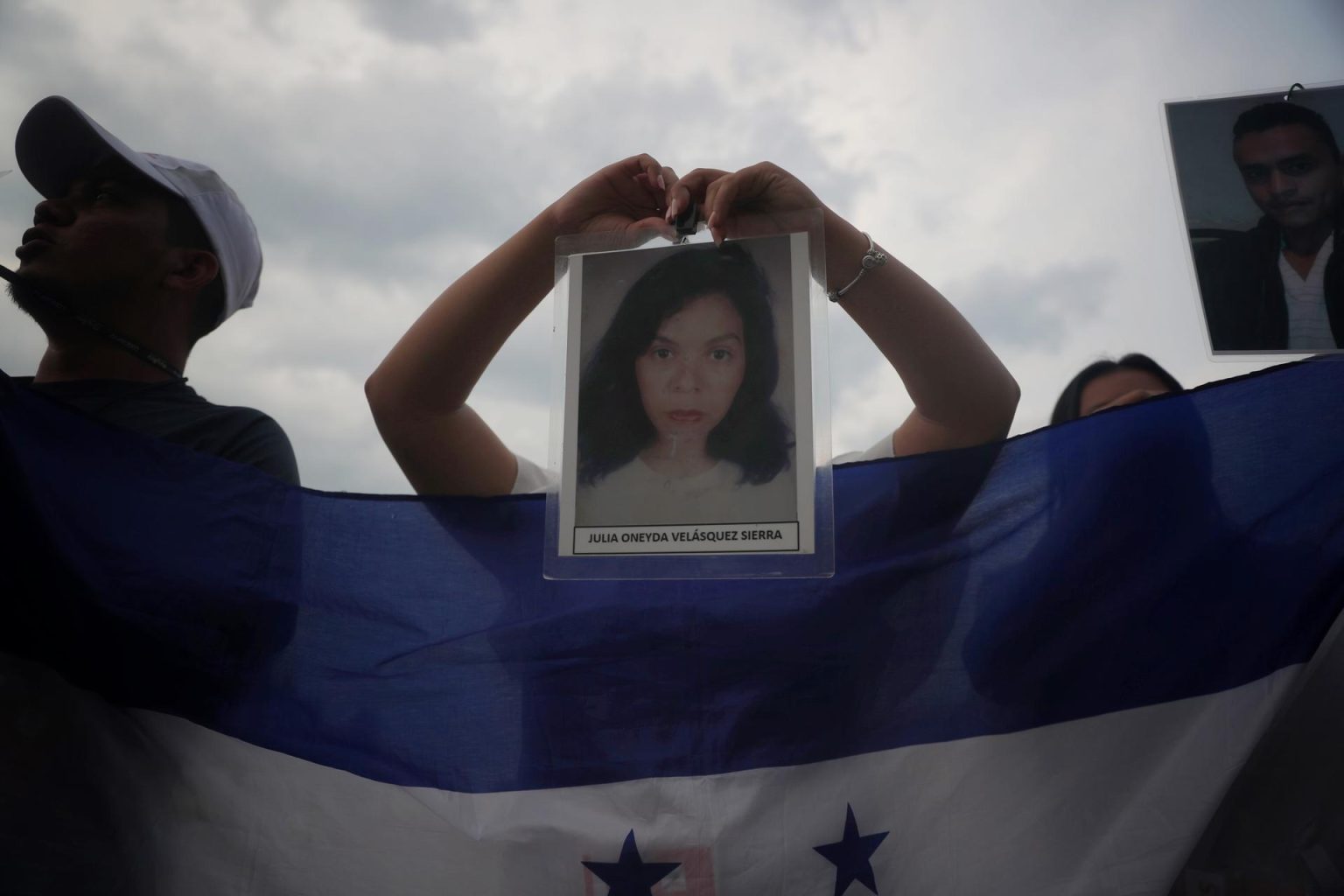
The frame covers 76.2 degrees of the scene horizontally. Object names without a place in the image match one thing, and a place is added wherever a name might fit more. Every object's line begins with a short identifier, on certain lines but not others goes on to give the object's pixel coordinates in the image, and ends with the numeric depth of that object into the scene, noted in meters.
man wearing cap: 1.36
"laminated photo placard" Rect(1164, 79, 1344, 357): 1.29
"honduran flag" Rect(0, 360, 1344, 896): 1.06
